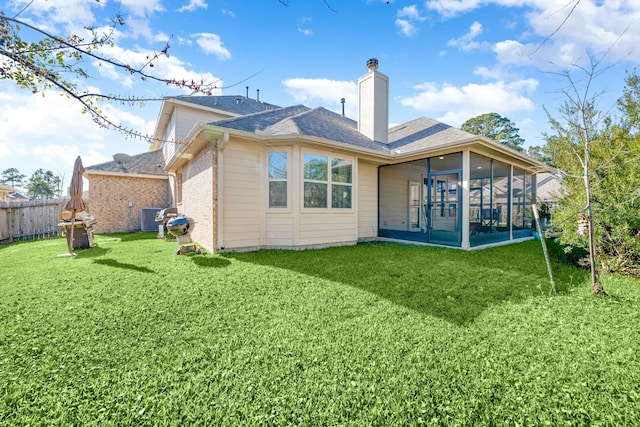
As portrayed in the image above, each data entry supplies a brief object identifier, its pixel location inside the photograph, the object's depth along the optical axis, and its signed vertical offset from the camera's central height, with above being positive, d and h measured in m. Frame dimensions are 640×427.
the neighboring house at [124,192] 11.86 +0.77
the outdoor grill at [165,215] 9.33 -0.25
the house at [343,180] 6.69 +0.89
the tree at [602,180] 3.91 +0.51
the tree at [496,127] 31.77 +10.13
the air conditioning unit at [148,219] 12.31 -0.52
